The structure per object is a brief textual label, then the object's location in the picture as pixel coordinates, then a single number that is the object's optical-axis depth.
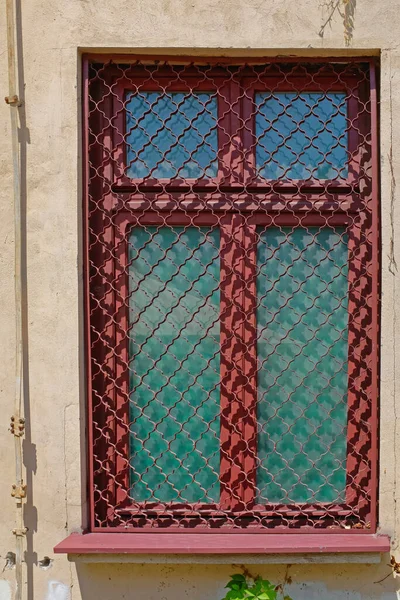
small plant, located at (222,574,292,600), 3.09
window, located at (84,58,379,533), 3.38
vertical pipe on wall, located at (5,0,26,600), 3.28
